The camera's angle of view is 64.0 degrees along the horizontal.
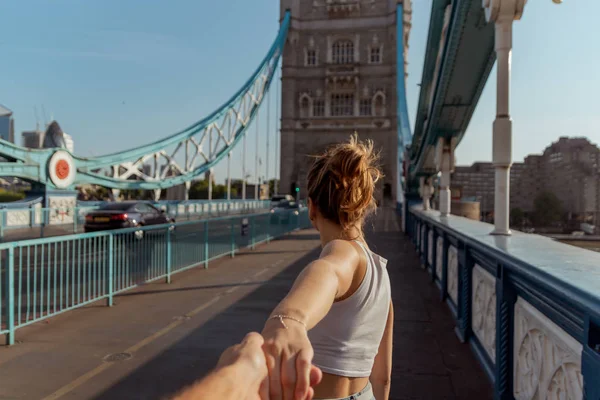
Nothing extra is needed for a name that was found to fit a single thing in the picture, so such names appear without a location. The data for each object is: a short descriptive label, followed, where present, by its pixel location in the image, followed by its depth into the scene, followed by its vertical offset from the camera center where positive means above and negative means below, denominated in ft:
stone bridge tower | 159.33 +39.33
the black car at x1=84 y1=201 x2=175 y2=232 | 41.86 -2.08
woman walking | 3.75 -0.61
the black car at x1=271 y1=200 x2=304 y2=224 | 50.98 -2.40
